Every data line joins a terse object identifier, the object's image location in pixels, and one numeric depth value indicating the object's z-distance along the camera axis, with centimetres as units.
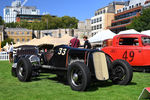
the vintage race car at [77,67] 632
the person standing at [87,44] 1162
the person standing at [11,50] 2119
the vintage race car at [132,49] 1099
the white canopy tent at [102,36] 2154
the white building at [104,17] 9800
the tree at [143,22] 4722
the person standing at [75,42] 1143
